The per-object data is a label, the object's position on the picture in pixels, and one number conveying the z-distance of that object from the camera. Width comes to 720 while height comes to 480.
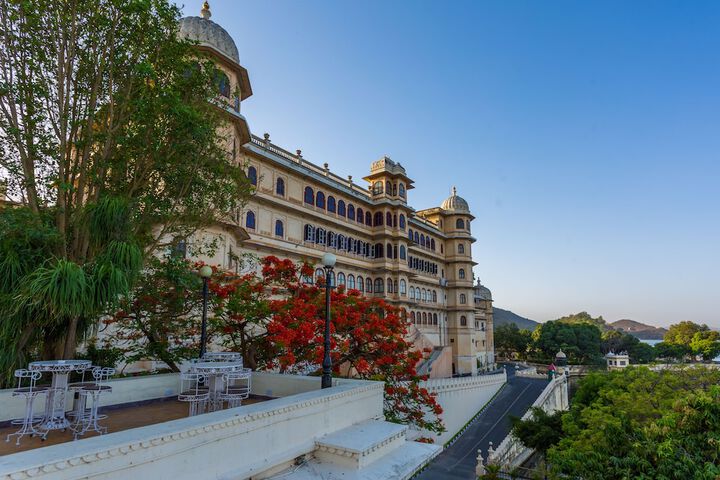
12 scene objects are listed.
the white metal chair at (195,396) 6.48
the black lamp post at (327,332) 7.52
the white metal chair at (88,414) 5.78
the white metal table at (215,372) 6.75
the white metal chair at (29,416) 5.52
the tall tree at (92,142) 7.04
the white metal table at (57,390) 5.88
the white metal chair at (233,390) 6.85
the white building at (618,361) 52.22
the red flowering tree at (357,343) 10.90
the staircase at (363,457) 5.85
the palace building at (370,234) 18.94
